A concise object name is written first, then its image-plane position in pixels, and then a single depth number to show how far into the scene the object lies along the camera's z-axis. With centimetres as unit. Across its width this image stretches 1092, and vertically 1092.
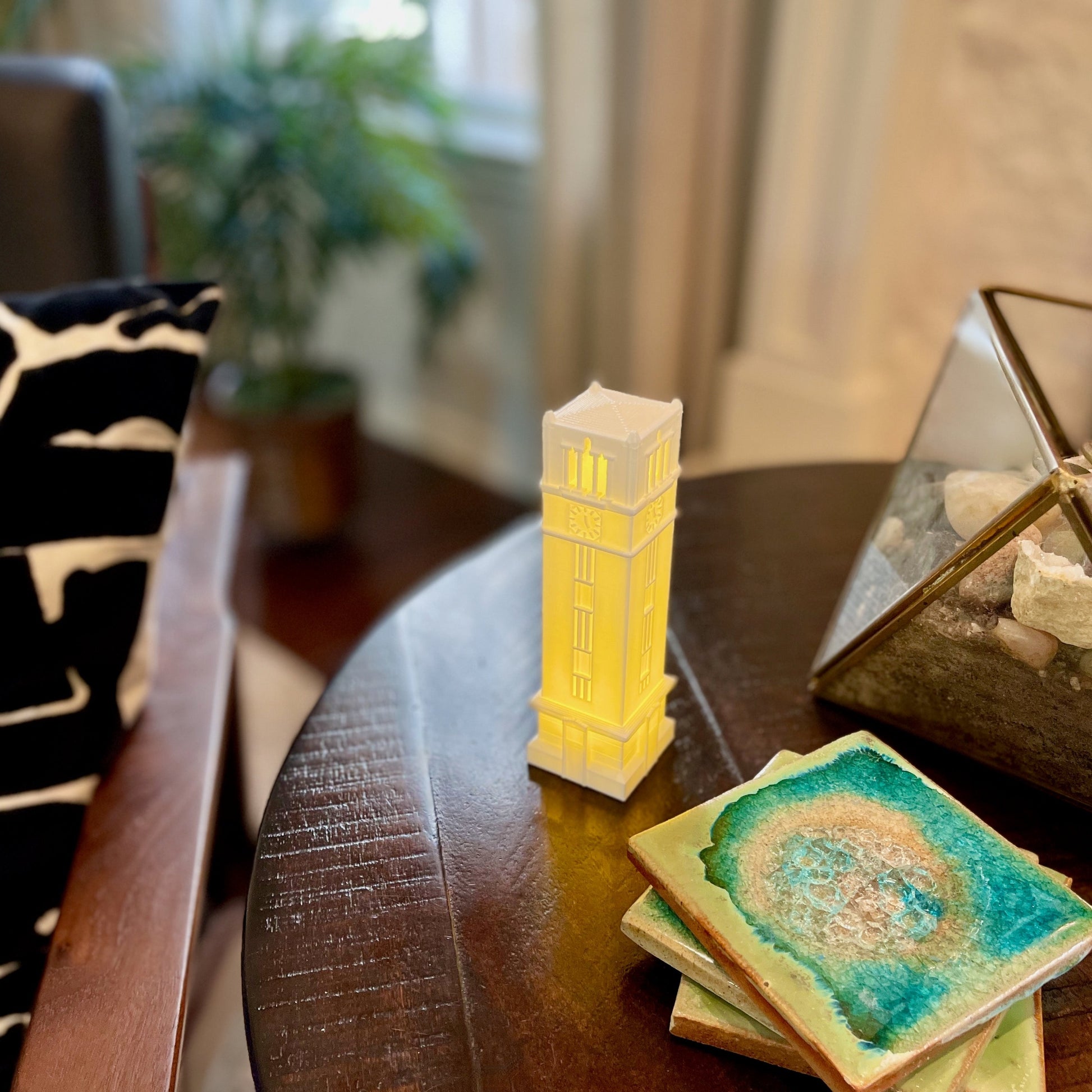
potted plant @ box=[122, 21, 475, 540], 180
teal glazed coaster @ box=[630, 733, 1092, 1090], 47
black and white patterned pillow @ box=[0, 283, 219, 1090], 77
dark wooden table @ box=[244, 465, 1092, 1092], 51
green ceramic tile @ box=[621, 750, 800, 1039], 51
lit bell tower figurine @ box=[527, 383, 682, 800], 57
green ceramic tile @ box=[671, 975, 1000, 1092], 48
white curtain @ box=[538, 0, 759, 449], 165
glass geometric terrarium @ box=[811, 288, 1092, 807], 58
